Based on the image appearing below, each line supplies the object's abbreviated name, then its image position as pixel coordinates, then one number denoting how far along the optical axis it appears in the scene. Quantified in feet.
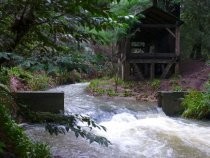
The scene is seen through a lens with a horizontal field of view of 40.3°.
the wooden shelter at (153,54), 47.31
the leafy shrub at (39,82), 42.39
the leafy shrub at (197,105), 29.59
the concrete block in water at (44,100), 27.43
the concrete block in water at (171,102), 32.70
